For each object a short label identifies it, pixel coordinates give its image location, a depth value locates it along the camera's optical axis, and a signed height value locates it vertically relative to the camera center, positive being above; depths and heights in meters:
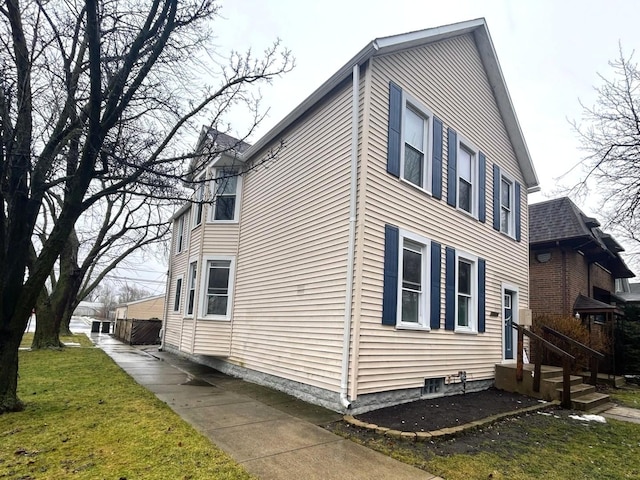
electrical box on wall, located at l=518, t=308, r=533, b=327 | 9.59 -0.13
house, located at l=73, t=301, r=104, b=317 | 96.59 -4.74
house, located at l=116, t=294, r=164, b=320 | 42.34 -1.76
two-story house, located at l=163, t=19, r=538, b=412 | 7.04 +1.51
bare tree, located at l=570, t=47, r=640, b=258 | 9.44 +4.16
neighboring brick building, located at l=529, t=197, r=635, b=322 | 14.59 +2.19
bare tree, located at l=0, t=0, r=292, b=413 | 5.79 +2.76
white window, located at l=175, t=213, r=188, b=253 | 15.34 +2.49
